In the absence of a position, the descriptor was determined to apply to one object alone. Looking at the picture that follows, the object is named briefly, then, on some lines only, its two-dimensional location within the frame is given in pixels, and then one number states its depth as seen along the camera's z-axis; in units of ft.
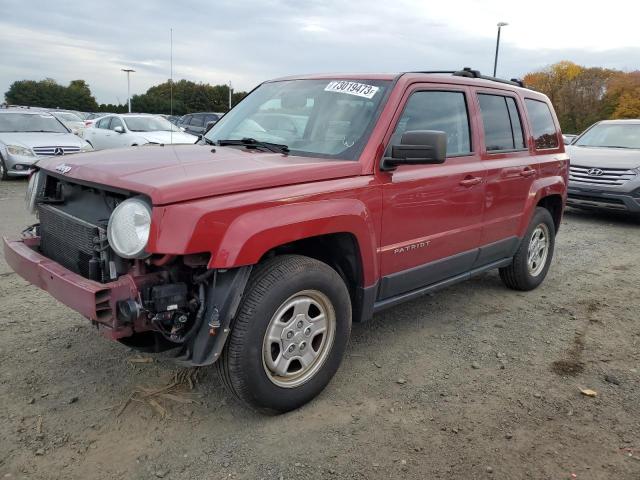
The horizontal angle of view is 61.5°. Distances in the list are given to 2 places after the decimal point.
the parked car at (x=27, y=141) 36.86
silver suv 28.91
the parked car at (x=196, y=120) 62.58
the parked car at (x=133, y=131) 43.70
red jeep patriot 8.36
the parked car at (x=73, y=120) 68.44
